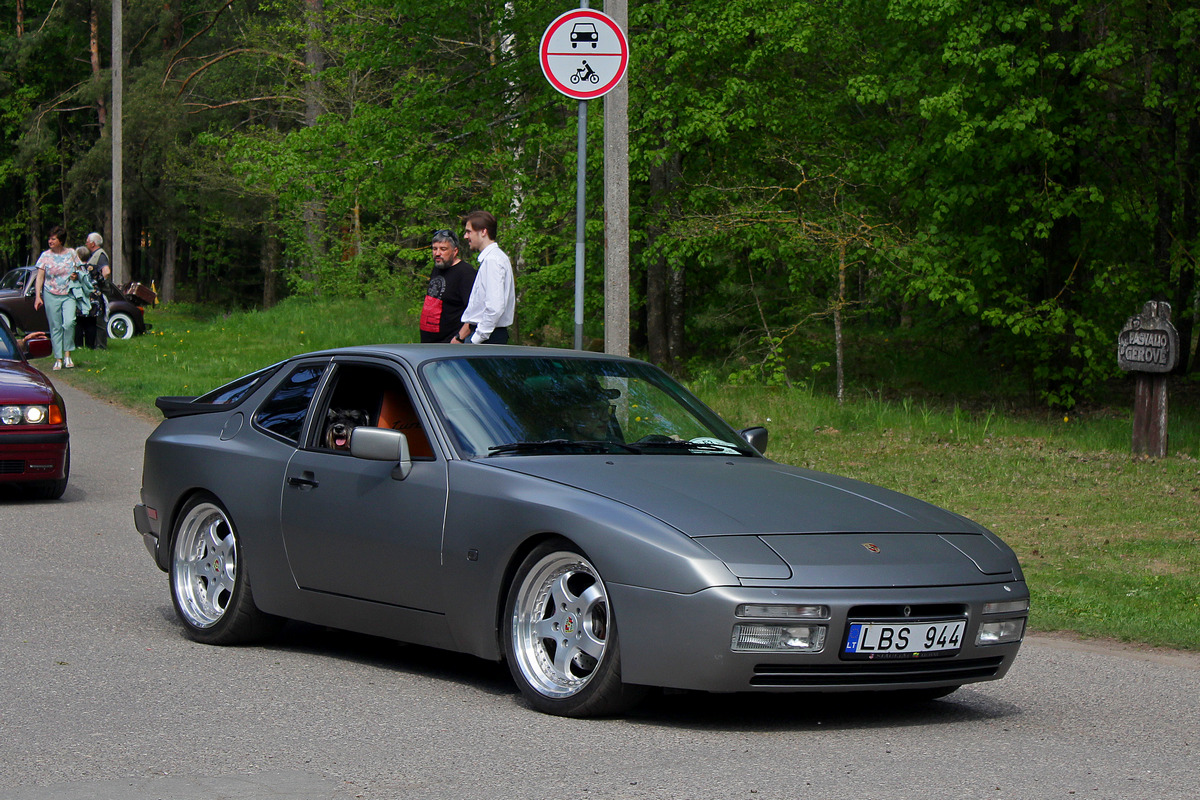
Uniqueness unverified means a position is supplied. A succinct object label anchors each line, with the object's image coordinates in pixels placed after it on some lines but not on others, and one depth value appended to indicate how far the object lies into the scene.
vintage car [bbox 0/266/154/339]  30.89
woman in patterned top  21.80
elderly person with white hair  26.70
